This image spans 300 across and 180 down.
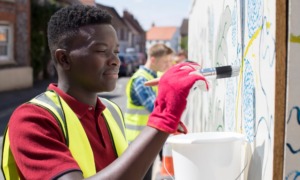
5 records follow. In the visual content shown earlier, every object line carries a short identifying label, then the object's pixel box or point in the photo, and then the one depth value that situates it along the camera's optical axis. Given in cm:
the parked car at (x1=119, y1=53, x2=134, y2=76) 2899
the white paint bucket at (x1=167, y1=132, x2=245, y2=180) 189
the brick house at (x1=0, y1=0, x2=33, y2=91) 1738
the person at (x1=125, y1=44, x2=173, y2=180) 442
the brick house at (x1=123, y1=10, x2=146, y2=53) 6936
